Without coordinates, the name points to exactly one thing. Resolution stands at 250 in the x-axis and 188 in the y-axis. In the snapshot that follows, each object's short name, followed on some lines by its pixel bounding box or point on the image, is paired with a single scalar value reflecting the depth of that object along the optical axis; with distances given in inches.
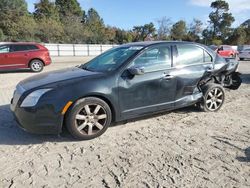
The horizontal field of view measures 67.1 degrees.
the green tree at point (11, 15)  1076.4
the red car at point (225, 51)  655.9
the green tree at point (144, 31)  1752.2
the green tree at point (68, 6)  1849.0
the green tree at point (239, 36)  1609.9
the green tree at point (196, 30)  1711.9
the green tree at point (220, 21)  1725.3
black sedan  111.6
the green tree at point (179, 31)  1666.2
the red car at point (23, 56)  344.4
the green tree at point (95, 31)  1281.7
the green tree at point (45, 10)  1512.9
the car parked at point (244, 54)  660.8
